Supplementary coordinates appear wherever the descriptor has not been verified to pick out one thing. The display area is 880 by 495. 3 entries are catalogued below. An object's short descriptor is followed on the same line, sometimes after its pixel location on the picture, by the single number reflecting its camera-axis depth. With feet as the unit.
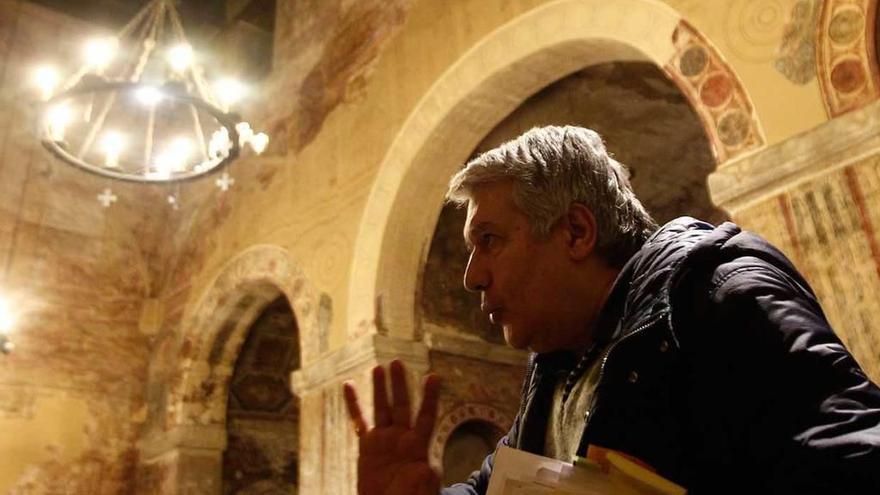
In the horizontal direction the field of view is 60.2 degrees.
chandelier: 18.90
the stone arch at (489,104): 13.24
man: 3.43
